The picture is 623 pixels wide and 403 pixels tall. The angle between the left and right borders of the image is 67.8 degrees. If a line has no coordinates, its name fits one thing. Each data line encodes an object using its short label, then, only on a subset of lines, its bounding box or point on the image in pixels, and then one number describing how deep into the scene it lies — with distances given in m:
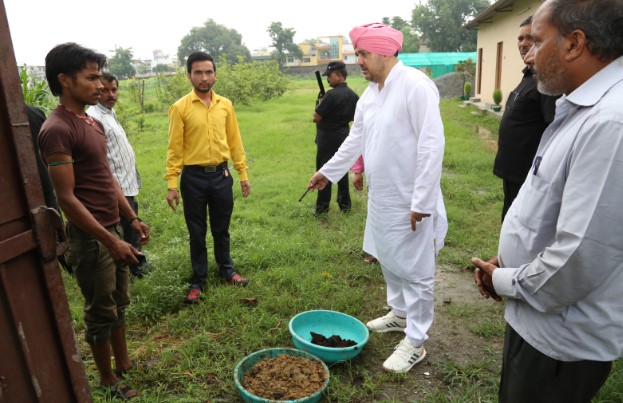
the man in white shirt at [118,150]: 3.98
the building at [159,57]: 108.67
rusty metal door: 1.38
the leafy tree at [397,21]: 63.07
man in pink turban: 2.68
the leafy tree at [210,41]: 73.31
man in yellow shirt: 3.73
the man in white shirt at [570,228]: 1.33
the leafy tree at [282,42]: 65.38
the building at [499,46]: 12.89
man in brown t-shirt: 2.31
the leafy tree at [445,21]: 49.34
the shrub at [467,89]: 19.06
